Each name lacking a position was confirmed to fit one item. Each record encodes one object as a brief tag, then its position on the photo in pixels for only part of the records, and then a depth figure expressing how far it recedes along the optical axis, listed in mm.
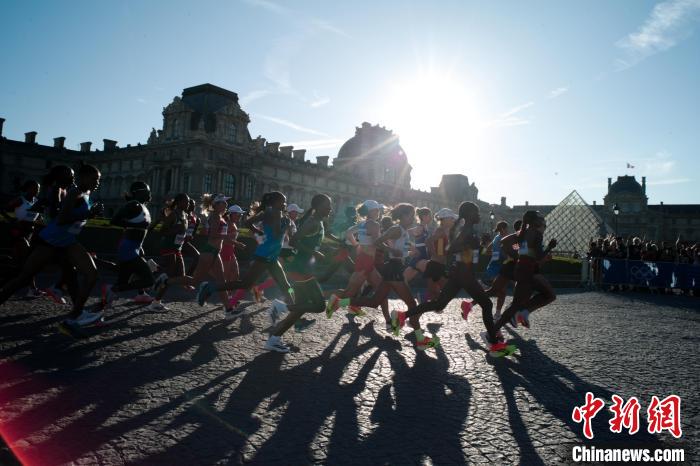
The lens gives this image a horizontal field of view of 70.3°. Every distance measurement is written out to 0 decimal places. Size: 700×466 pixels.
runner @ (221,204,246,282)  8570
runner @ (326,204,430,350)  5949
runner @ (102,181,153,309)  6426
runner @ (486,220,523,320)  7246
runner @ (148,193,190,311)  7578
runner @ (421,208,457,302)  6344
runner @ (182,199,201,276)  8406
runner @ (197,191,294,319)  5824
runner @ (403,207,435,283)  8125
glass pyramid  53231
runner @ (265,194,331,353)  5277
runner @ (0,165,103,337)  5254
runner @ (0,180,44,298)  7691
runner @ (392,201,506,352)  5703
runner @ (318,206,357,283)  6801
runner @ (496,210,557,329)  6348
